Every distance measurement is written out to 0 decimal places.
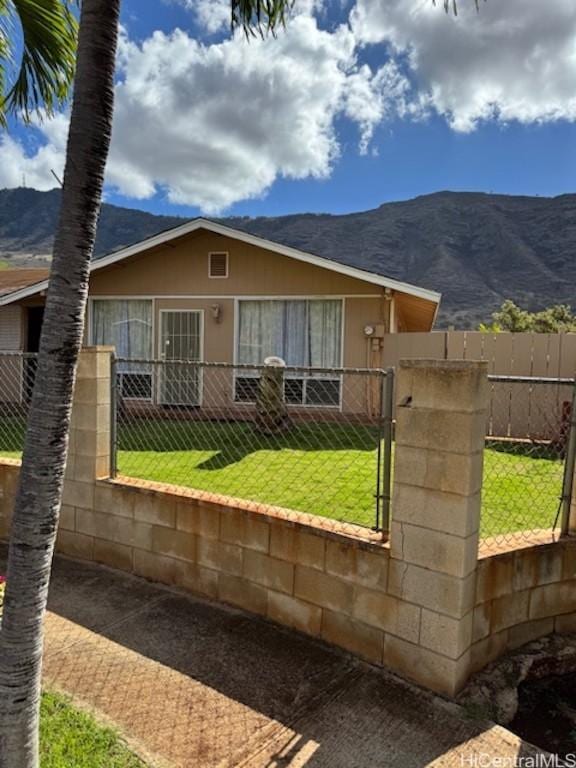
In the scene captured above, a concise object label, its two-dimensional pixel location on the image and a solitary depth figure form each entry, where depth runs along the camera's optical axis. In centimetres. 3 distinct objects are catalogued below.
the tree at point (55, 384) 170
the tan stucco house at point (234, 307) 973
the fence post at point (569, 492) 321
